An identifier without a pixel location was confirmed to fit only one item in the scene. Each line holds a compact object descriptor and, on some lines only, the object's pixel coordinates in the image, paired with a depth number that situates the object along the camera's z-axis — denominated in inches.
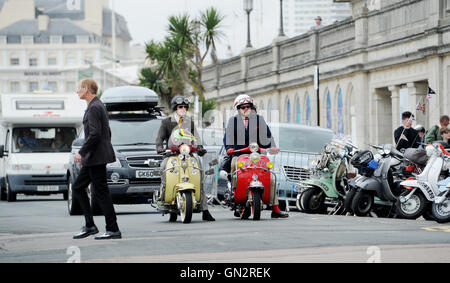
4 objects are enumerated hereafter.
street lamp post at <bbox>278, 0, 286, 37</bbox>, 1782.7
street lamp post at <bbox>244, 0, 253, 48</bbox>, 1791.3
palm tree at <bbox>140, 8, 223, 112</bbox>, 1797.5
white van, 1087.0
